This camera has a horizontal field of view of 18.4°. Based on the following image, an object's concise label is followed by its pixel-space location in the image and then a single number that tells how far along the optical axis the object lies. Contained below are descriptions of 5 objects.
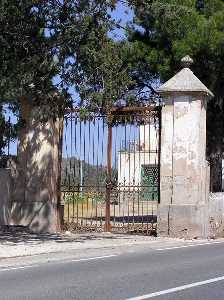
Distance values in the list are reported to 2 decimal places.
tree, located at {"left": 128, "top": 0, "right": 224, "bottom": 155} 22.72
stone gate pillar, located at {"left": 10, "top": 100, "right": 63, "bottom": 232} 20.70
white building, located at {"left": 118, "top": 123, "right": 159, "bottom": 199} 21.13
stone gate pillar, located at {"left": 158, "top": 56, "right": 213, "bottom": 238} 19.58
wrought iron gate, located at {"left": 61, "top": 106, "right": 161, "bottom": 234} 20.78
